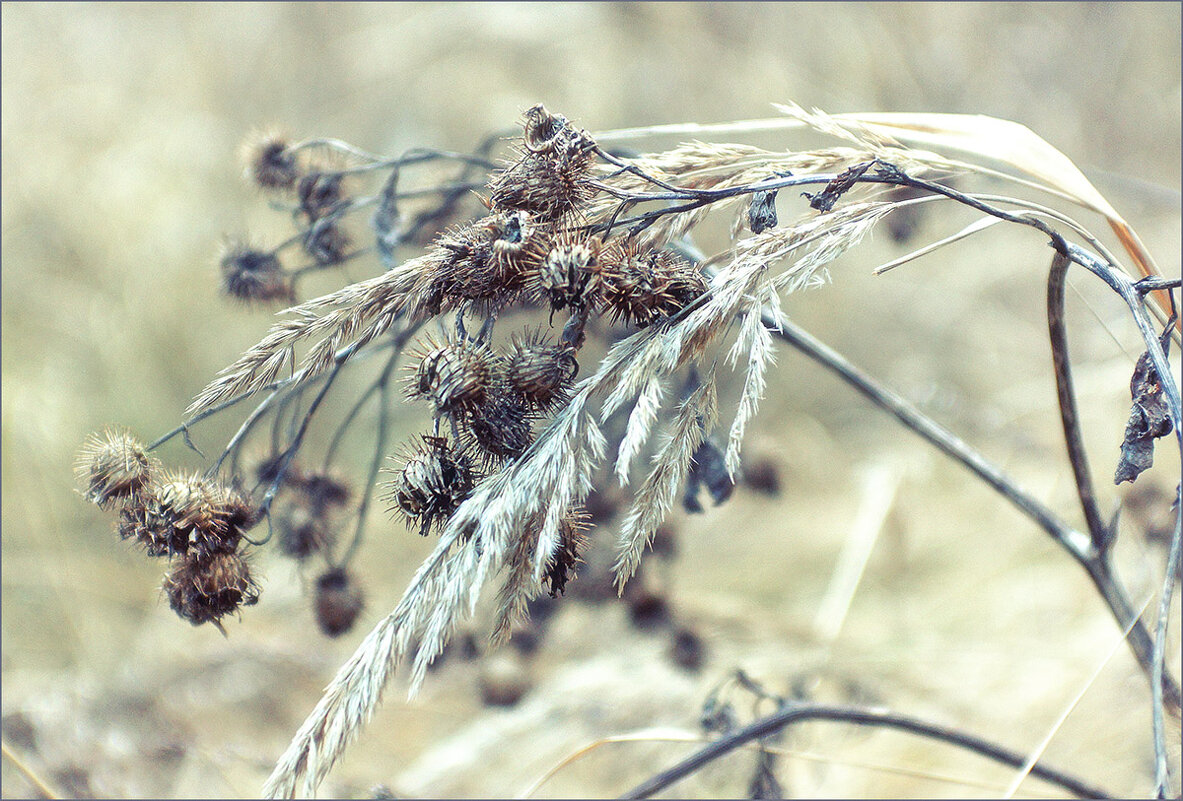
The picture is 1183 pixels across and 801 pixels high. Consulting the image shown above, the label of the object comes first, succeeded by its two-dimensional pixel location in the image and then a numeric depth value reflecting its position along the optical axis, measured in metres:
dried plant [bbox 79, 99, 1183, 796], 0.66
